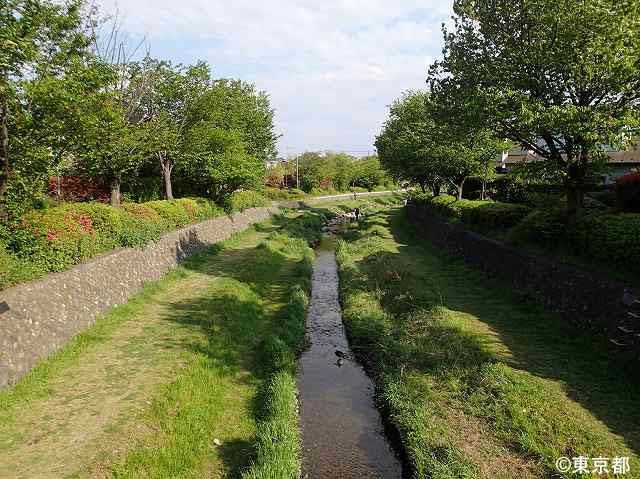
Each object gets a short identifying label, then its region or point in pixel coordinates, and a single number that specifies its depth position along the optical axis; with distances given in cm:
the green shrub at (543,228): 1608
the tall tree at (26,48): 1172
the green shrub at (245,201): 3700
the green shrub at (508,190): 3143
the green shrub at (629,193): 1853
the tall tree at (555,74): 1290
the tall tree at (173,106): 2730
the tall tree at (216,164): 3019
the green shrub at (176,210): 2433
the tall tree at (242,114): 3006
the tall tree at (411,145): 3306
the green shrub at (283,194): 6247
